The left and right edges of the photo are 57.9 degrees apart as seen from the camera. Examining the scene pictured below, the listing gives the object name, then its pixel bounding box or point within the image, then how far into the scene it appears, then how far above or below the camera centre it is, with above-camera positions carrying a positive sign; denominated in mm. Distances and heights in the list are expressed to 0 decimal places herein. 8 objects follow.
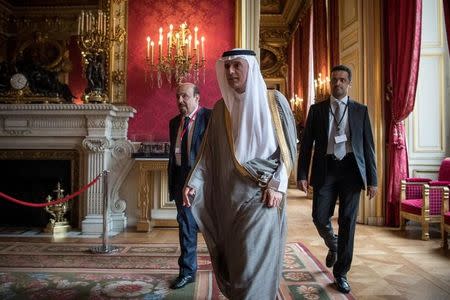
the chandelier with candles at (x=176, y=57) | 5410 +1415
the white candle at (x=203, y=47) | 5457 +1550
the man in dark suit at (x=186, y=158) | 3049 +30
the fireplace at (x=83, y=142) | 5129 +252
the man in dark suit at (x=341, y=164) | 2840 -13
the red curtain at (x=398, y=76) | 5236 +1149
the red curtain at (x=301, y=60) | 10445 +2875
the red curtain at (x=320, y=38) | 8492 +2733
